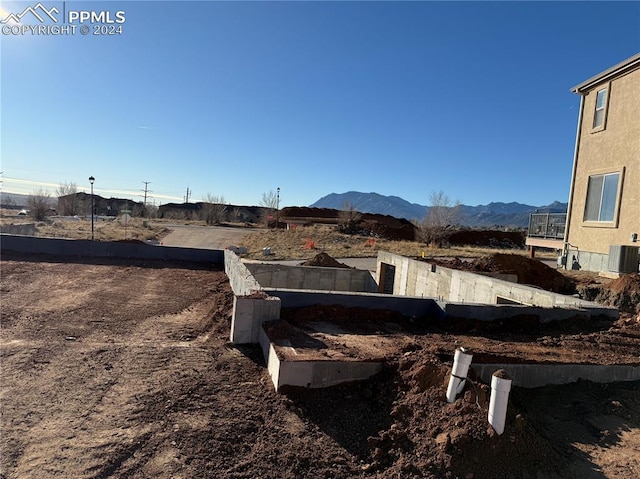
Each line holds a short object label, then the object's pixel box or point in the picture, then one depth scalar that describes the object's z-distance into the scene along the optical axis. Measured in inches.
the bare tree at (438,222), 1347.2
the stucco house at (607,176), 474.9
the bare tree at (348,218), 1588.3
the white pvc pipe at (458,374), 149.6
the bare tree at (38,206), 1654.8
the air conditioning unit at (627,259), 451.2
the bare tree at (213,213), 2524.6
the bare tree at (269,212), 2297.4
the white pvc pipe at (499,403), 135.0
